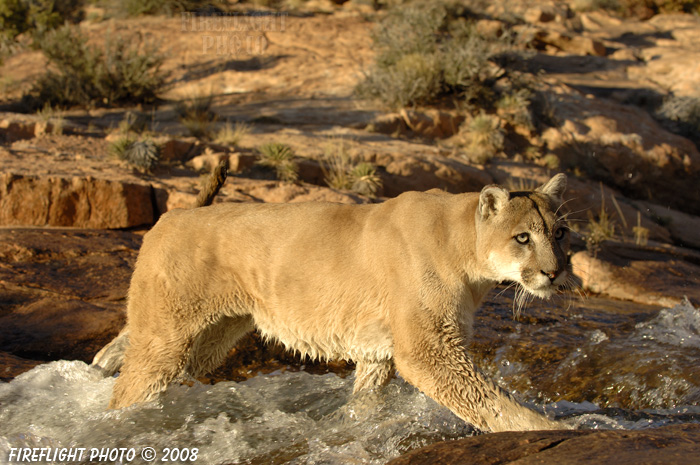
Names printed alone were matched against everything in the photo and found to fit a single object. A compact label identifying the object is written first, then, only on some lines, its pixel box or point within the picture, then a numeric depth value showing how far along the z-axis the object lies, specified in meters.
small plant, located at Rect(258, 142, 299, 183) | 10.64
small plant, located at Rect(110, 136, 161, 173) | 10.29
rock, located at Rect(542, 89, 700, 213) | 15.89
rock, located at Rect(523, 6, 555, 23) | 23.38
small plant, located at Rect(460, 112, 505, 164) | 14.70
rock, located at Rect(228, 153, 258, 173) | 11.01
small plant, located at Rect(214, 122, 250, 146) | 12.41
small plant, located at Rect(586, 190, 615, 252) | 9.72
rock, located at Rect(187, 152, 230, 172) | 10.89
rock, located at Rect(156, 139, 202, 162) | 11.07
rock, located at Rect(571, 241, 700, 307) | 8.45
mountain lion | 4.00
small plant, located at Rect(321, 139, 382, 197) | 10.64
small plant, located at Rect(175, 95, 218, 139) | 13.05
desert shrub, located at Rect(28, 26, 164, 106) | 15.60
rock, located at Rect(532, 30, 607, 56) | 22.08
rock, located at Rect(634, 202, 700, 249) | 12.77
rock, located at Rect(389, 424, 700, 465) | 2.89
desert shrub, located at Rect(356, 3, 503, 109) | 15.86
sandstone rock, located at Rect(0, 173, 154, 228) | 8.47
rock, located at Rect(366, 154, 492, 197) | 11.60
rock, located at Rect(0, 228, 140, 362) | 5.98
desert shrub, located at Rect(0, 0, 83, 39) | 21.58
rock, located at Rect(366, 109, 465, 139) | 14.99
